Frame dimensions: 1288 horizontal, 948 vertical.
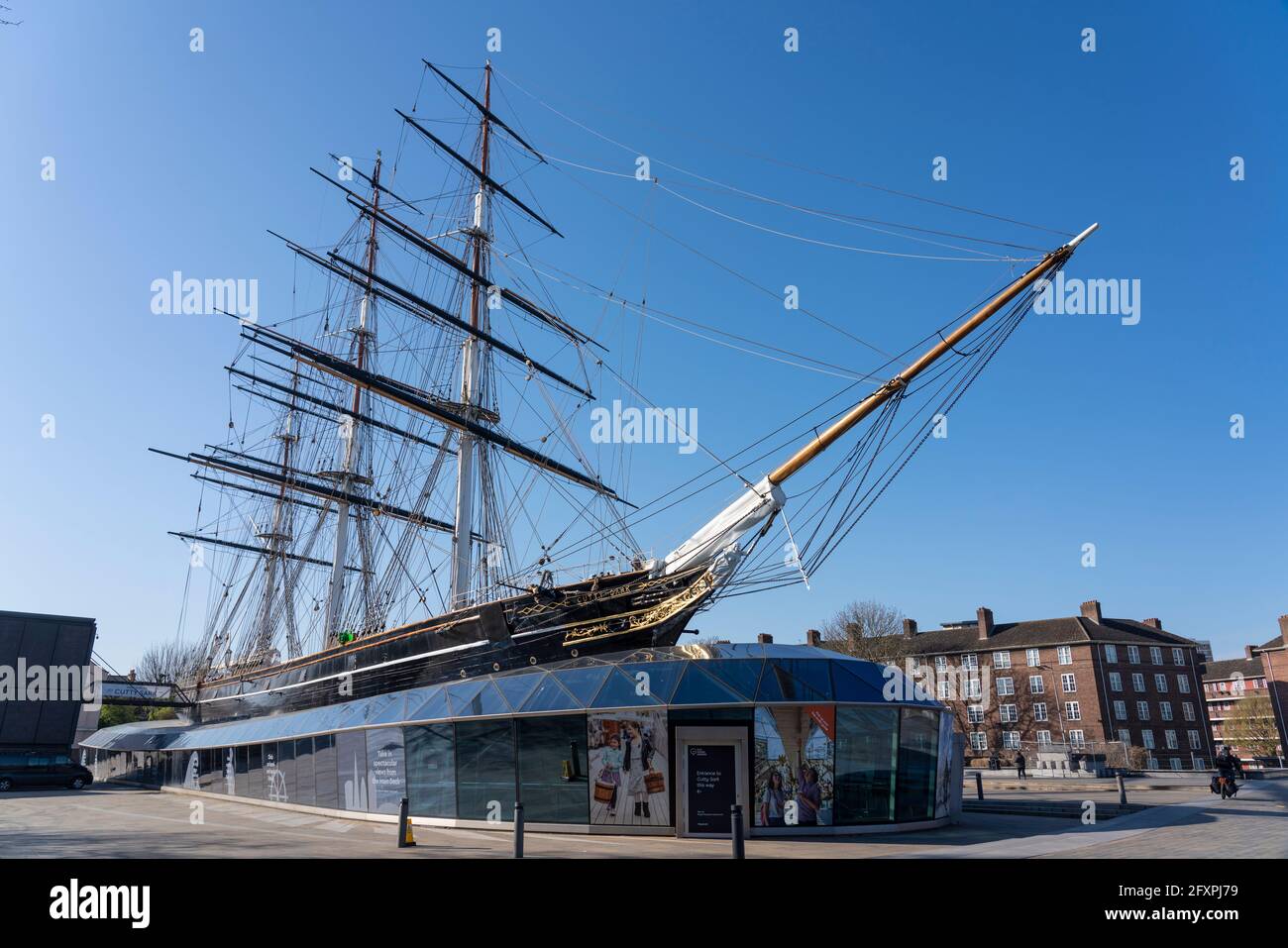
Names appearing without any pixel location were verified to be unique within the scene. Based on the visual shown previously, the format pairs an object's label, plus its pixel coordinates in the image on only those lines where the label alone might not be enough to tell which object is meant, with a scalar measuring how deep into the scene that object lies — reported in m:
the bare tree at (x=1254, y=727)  75.38
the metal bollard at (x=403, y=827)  15.70
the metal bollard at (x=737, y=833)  12.70
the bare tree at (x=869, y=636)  60.75
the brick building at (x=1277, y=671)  76.62
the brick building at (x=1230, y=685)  91.19
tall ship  21.72
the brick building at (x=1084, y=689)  61.91
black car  38.75
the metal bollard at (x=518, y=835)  13.74
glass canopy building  16.91
